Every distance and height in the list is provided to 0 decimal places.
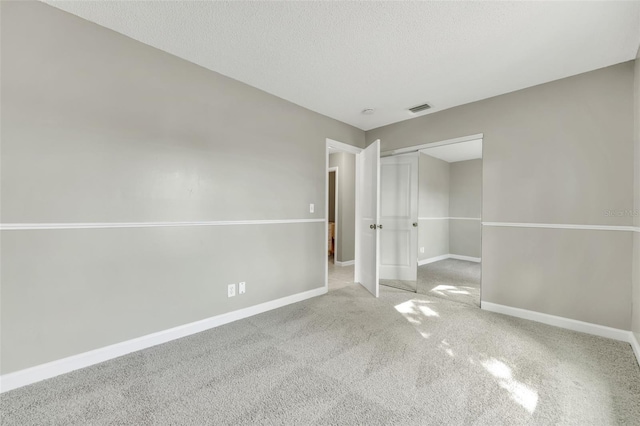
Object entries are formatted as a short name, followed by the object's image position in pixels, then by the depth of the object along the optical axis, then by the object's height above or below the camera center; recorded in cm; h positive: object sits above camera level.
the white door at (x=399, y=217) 425 -7
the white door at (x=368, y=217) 350 -6
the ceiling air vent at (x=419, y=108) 335 +136
